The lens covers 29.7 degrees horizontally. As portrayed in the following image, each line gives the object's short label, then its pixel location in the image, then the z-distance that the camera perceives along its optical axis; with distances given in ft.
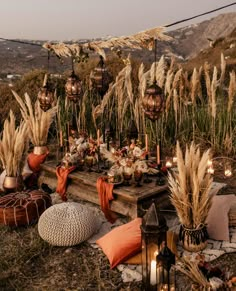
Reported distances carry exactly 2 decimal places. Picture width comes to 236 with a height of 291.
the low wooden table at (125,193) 16.07
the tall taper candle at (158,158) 17.24
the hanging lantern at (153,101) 15.80
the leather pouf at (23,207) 16.89
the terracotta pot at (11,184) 20.34
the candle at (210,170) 14.84
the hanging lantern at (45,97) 21.42
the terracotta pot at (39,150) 23.66
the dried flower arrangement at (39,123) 23.99
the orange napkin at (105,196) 16.86
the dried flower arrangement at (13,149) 20.58
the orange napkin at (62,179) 19.10
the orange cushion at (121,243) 13.79
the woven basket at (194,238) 14.20
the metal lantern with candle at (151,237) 12.25
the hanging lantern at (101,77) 21.02
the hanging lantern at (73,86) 21.11
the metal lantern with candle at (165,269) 11.10
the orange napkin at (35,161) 22.65
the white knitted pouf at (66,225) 14.93
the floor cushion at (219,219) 15.17
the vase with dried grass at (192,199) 13.61
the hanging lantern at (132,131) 19.53
